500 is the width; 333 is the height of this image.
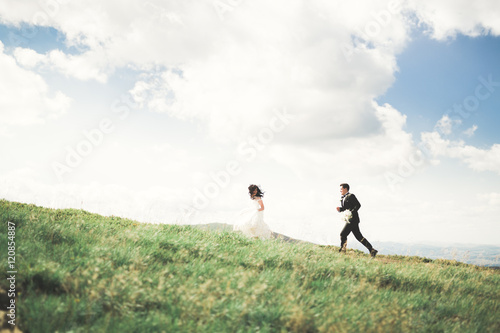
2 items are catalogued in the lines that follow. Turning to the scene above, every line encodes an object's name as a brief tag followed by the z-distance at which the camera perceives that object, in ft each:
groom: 40.78
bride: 39.32
